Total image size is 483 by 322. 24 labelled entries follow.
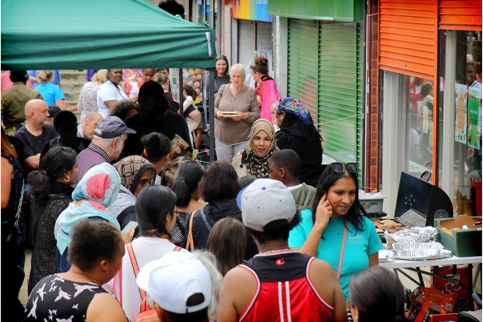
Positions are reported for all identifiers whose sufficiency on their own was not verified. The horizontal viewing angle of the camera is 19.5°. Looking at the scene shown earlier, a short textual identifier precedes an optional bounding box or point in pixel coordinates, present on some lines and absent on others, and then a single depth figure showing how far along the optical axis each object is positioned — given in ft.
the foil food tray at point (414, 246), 34.11
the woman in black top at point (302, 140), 44.16
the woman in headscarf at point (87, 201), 30.19
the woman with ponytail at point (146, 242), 25.41
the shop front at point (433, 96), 41.91
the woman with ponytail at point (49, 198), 33.22
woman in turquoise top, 25.90
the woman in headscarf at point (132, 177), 33.73
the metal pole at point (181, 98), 58.53
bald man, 50.57
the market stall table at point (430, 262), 33.49
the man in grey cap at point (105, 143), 39.20
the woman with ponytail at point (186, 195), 30.74
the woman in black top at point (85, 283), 20.85
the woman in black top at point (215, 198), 29.02
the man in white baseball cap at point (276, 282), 20.49
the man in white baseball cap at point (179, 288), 17.90
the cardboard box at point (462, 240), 34.14
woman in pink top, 67.60
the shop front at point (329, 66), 59.27
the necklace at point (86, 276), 21.75
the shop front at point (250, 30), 86.88
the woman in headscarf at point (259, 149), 41.81
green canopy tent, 39.09
